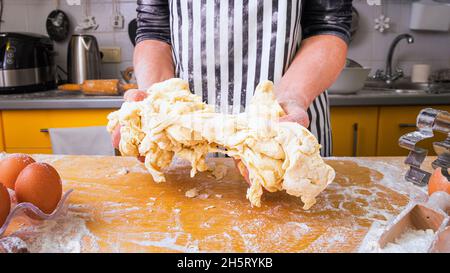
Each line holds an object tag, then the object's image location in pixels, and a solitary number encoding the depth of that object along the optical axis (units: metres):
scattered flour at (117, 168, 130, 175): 1.13
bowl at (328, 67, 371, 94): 2.06
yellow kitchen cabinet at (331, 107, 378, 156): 2.07
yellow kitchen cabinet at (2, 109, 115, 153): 2.11
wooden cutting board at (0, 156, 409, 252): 0.77
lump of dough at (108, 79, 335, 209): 0.83
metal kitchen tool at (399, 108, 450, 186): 0.78
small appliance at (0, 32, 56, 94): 2.24
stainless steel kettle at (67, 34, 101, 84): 2.48
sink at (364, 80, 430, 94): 2.50
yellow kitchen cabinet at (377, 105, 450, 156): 2.07
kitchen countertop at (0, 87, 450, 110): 2.04
